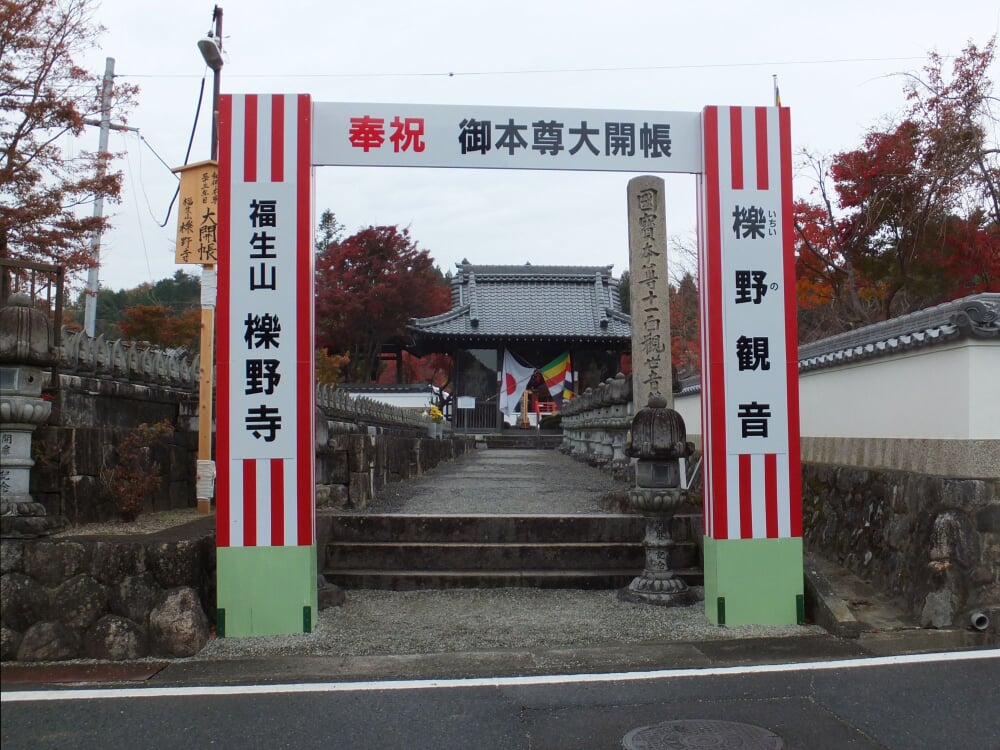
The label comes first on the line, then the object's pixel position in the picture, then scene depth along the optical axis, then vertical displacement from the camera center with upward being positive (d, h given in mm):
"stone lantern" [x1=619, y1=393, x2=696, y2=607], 6016 -627
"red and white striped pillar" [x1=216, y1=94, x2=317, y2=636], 5363 +294
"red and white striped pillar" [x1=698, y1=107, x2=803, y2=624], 5664 +330
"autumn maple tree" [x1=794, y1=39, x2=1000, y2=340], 11852 +3196
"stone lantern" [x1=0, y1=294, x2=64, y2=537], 5000 +54
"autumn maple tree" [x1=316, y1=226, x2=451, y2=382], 34375 +5177
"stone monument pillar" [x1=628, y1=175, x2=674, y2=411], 9500 +1479
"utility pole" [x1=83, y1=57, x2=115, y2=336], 14939 +4076
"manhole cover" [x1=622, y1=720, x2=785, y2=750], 3609 -1545
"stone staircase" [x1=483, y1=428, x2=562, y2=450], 27109 -1047
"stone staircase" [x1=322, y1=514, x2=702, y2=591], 6547 -1211
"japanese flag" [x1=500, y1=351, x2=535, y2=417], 29250 +1191
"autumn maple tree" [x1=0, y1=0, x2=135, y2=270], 12953 +4340
